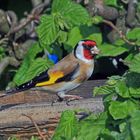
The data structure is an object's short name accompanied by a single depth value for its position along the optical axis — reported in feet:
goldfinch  32.14
